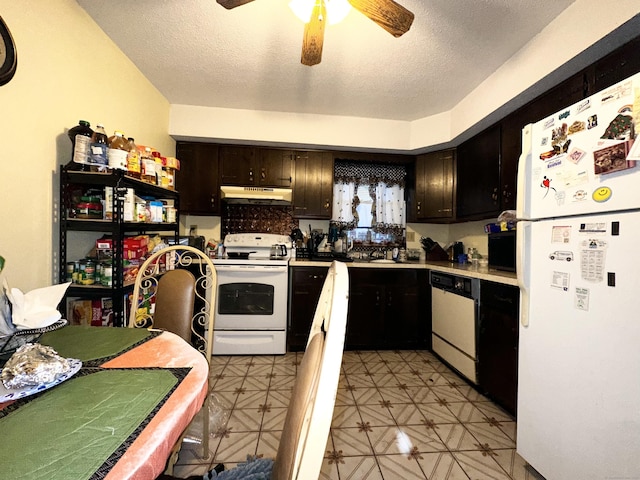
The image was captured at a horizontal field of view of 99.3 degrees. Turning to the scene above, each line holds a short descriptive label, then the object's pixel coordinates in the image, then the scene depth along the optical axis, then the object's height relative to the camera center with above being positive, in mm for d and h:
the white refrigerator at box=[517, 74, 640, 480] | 938 -191
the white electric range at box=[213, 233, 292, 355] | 2557 -645
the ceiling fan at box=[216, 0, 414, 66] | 1199 +1036
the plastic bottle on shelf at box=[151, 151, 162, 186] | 1834 +489
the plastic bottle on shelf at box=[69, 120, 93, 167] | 1385 +491
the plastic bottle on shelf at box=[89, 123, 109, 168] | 1416 +468
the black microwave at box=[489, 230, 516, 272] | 1976 -69
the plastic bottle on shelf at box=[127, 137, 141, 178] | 1550 +444
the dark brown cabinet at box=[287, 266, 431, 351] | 2707 -713
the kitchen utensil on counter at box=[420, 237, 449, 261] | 3217 -132
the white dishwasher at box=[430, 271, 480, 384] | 2066 -664
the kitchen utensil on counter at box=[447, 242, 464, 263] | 3066 -105
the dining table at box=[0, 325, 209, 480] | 448 -367
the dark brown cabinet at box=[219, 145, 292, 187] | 2912 +787
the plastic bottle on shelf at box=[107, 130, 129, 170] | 1450 +461
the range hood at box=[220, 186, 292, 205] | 2805 +478
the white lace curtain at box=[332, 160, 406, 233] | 3256 +564
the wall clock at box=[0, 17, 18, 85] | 1125 +769
